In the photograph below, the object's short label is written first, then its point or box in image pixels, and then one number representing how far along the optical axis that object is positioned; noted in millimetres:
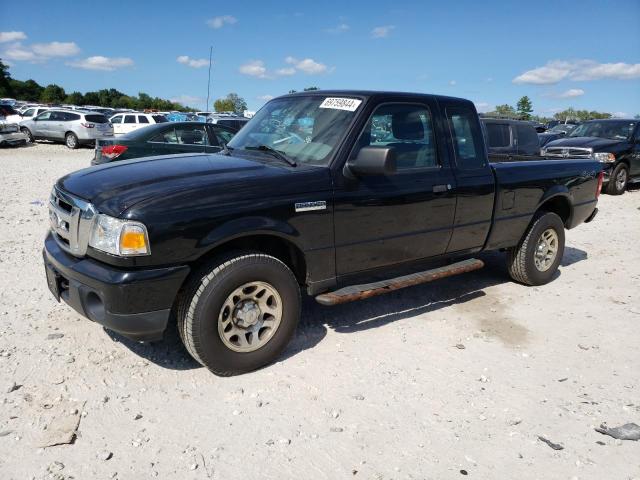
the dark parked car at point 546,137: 18925
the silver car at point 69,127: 21516
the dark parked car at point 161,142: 9555
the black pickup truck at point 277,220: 2984
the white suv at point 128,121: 23594
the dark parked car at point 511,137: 10195
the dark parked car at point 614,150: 12617
